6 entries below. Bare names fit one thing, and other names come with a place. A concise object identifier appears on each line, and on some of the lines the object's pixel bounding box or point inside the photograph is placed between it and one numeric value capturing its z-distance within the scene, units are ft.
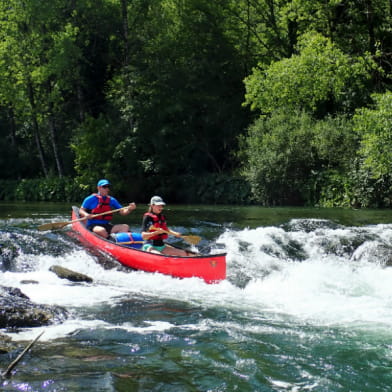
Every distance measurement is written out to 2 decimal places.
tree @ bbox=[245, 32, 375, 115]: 75.20
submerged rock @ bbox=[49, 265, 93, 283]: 31.12
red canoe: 30.35
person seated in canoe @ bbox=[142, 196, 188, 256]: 34.45
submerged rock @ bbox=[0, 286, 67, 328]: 20.76
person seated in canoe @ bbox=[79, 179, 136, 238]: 40.96
